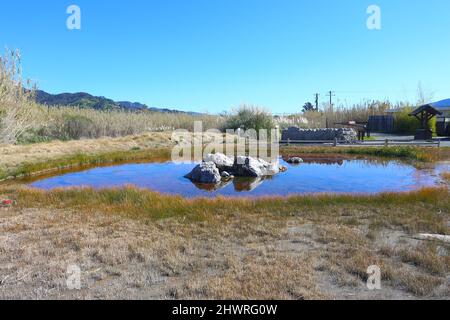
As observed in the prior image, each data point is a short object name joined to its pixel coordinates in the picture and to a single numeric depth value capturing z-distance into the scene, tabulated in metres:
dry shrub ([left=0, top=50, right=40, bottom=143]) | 9.86
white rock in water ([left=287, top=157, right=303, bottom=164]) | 13.23
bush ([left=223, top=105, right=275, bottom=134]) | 23.84
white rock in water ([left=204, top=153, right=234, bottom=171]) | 11.01
